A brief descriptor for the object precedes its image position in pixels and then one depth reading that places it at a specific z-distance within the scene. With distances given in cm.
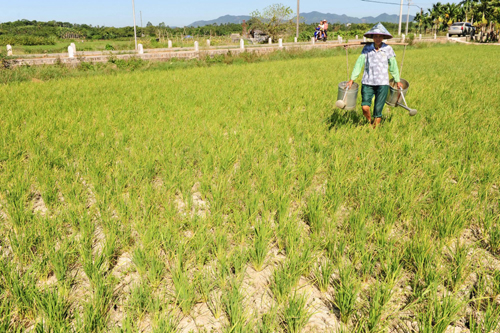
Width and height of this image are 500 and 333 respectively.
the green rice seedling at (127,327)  139
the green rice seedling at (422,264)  170
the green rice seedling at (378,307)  147
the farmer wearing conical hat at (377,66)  424
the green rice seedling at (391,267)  172
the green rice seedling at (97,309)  144
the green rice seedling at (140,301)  157
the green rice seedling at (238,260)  187
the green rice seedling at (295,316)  146
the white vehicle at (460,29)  3638
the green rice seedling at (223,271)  178
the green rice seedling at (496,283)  168
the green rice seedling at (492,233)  211
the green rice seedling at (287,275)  168
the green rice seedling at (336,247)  199
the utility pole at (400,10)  3093
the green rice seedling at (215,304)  160
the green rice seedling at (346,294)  157
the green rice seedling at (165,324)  140
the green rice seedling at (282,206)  239
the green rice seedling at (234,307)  145
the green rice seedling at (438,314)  142
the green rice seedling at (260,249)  197
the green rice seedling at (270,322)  144
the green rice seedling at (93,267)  174
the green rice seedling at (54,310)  143
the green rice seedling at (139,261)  186
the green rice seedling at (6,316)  145
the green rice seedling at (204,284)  168
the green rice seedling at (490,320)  142
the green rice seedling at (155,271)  178
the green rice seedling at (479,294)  163
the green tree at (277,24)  3447
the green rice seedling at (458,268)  175
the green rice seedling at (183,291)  159
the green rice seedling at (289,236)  209
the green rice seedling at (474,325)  139
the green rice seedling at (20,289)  156
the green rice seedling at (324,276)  178
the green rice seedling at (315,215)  233
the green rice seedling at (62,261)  178
